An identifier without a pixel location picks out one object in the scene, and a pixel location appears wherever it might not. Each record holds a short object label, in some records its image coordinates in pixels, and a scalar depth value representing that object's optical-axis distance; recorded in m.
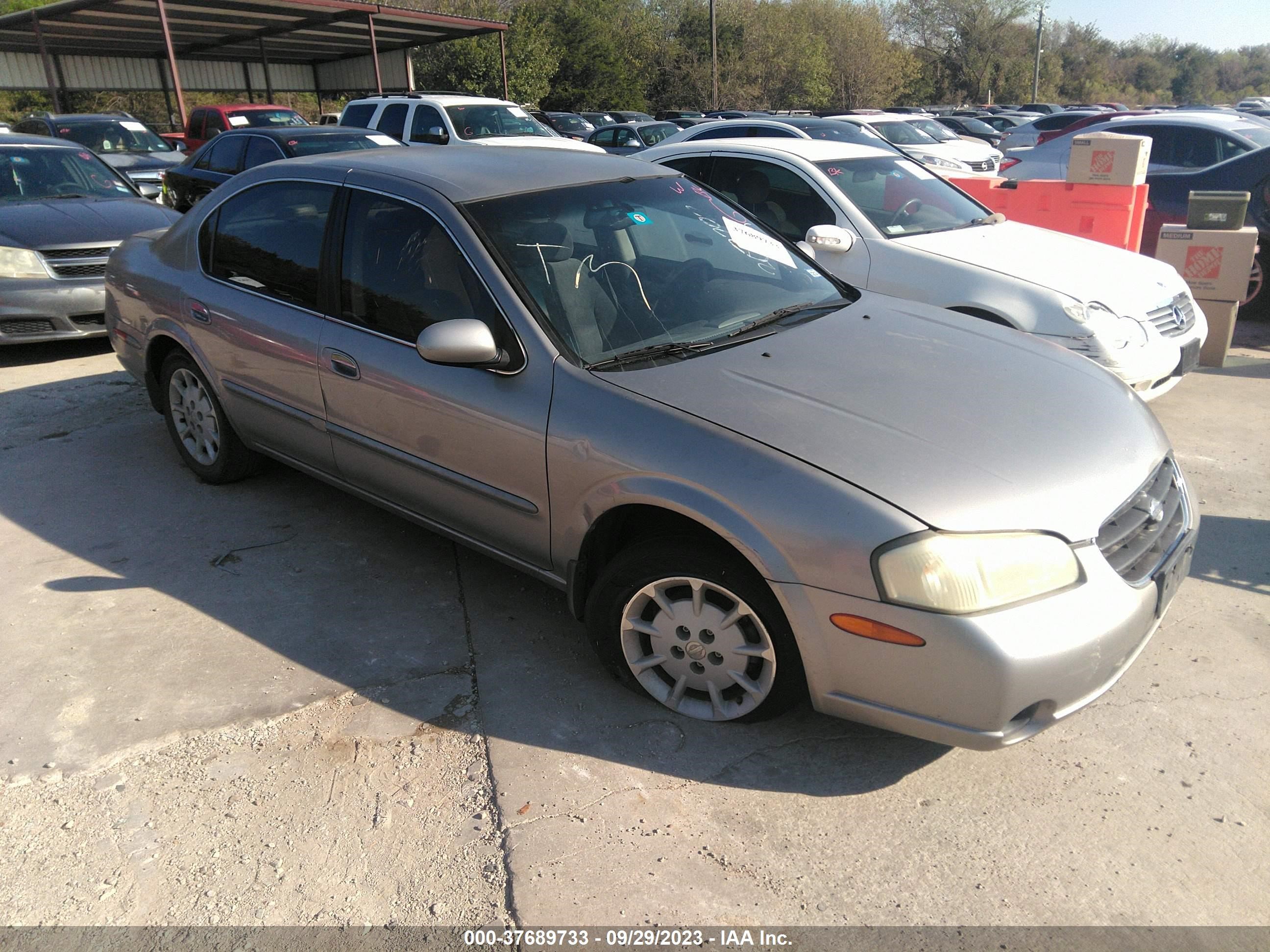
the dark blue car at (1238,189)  8.31
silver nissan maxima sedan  2.54
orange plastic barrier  8.05
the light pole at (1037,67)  55.09
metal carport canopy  21.39
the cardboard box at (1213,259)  7.04
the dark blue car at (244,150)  10.58
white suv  13.72
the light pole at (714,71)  41.28
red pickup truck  16.36
